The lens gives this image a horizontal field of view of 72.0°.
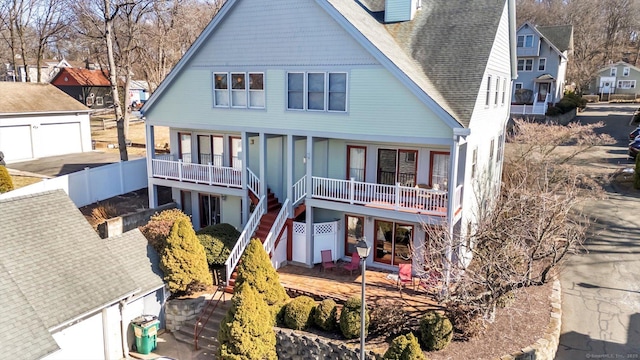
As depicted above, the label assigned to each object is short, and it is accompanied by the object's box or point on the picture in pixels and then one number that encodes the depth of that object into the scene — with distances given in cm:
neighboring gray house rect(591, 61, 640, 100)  7331
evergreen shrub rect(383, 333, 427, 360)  1081
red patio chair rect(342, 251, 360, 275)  1666
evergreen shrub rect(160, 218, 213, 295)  1470
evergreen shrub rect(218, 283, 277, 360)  1201
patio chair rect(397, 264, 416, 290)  1531
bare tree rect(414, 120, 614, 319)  1189
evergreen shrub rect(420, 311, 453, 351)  1191
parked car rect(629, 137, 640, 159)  3239
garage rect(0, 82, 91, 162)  3080
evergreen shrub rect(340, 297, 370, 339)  1254
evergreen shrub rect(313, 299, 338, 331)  1323
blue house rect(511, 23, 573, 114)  4931
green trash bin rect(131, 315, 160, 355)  1380
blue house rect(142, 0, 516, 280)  1553
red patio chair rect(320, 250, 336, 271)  1717
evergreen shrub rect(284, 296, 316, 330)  1334
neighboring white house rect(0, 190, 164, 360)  1044
